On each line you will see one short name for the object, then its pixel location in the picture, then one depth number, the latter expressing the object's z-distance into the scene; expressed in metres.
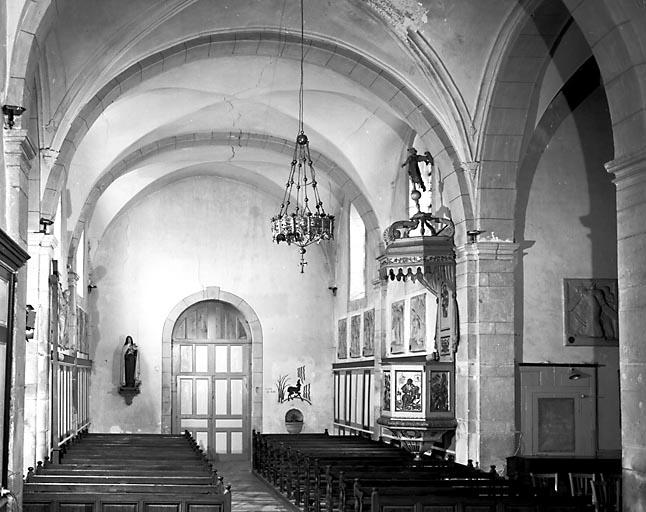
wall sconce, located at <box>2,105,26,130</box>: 7.71
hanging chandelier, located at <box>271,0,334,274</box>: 13.62
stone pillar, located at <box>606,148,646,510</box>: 7.99
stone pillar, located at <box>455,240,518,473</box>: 12.76
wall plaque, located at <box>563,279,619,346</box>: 13.17
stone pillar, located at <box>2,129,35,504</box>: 7.84
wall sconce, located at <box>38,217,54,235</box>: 12.97
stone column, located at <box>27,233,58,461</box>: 12.80
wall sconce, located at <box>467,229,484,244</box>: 12.83
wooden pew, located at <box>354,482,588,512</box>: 8.34
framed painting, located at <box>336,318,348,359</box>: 20.97
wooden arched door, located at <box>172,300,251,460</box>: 21.95
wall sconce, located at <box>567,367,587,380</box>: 13.04
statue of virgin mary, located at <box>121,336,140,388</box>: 21.08
